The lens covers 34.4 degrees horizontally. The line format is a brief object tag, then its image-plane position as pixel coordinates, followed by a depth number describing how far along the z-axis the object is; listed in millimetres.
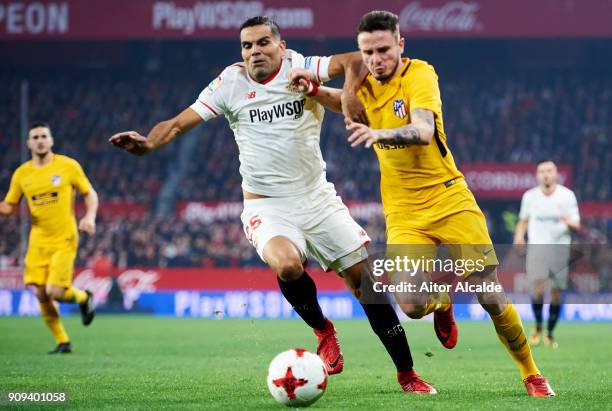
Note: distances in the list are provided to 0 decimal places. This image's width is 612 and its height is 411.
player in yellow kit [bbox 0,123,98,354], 11773
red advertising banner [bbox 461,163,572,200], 29734
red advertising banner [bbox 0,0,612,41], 28844
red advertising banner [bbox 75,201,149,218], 27750
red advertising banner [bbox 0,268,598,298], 21500
